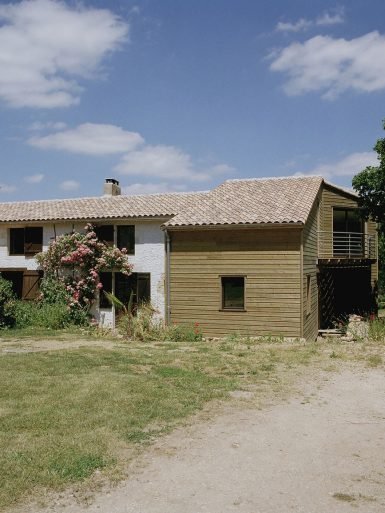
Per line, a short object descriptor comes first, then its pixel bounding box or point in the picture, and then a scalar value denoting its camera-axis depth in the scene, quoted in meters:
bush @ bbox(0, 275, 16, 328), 20.22
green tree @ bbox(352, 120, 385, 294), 21.27
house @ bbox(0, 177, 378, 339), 18.16
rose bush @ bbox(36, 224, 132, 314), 22.02
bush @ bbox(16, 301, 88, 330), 20.86
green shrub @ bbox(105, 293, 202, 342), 17.75
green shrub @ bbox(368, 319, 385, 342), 16.36
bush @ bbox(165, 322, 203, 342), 17.89
